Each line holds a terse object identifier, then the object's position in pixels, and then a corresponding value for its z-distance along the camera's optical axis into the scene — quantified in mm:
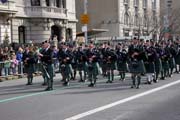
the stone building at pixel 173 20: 64500
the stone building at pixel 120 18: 61875
